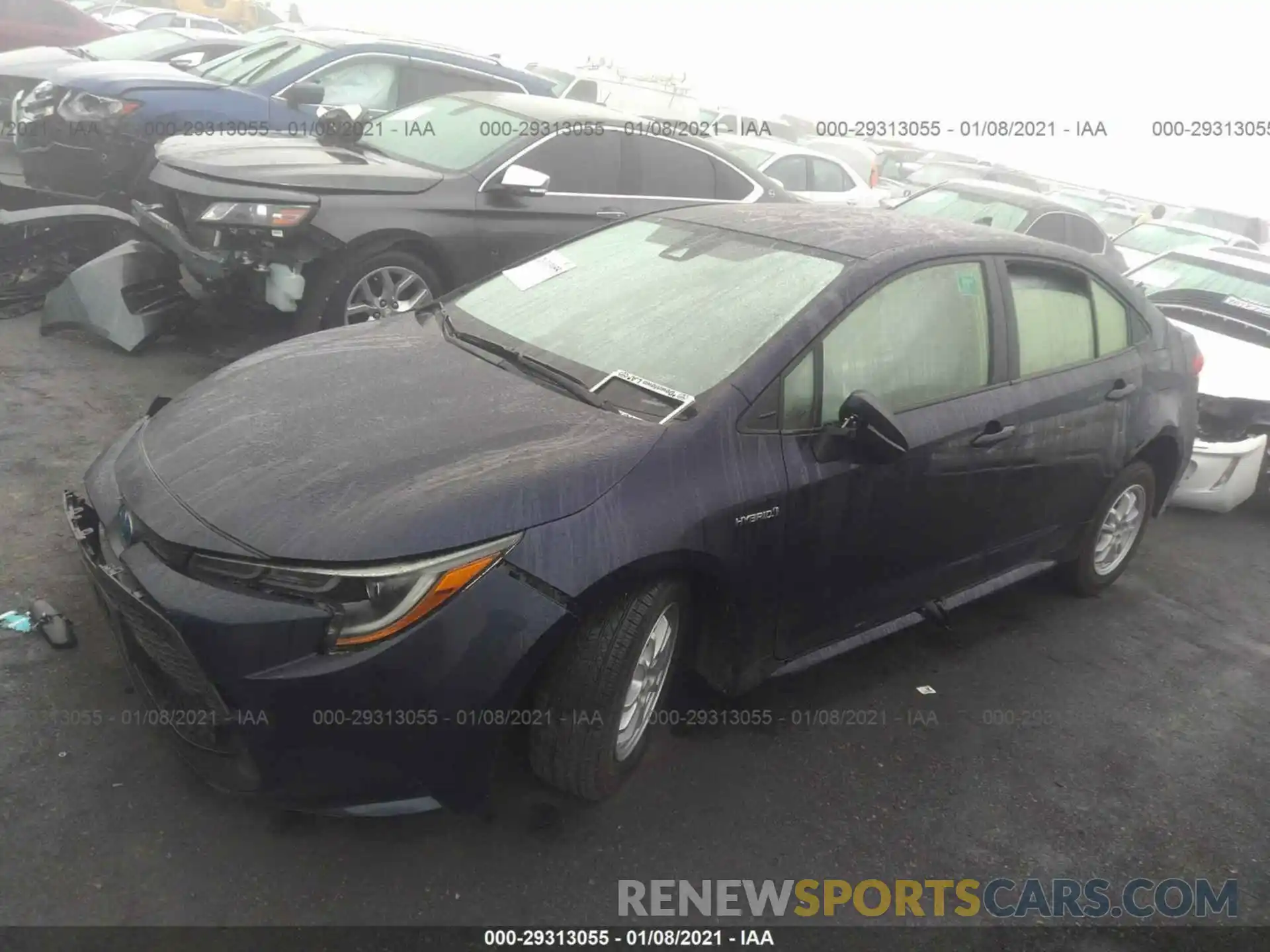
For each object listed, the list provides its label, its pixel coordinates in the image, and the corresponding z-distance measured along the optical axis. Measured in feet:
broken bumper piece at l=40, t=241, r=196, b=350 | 19.31
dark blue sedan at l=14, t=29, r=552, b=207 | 24.08
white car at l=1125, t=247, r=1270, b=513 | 18.39
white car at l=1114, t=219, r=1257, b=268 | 39.40
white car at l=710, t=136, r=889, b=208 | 37.76
